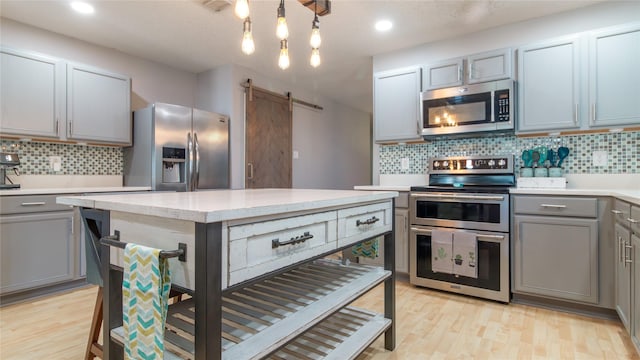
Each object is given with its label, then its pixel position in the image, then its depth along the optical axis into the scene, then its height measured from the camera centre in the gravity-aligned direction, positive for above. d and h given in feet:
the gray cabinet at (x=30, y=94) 9.12 +2.47
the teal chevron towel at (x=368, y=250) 6.90 -1.53
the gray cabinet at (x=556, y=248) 7.64 -1.69
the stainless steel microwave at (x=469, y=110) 9.34 +2.11
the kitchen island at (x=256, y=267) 2.94 -0.94
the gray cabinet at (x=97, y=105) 10.31 +2.44
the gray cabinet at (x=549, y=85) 8.64 +2.57
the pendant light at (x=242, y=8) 5.04 +2.64
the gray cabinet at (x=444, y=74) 10.21 +3.37
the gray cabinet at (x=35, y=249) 8.25 -1.90
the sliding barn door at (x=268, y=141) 14.55 +1.77
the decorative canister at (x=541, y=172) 9.40 +0.20
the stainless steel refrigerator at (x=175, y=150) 11.22 +1.03
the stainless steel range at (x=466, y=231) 8.63 -1.46
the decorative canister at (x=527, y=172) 9.62 +0.20
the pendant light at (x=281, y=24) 5.49 +2.62
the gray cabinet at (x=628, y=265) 5.71 -1.67
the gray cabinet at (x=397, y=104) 11.03 +2.60
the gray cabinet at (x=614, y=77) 8.04 +2.59
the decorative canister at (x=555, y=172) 9.25 +0.20
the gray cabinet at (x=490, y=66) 9.49 +3.38
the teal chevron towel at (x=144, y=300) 2.97 -1.14
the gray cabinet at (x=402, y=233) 10.14 -1.70
